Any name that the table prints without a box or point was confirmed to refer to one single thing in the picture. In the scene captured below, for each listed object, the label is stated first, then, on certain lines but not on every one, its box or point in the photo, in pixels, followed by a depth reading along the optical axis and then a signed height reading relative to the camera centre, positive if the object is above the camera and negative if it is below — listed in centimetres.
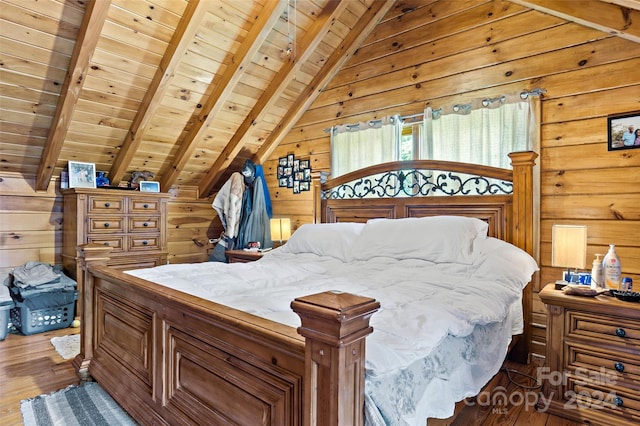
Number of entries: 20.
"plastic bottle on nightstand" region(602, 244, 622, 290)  195 -33
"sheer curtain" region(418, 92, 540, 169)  266 +64
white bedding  106 -41
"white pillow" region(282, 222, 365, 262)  288 -25
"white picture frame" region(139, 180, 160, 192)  403 +28
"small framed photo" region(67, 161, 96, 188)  354 +36
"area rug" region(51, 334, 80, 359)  267 -106
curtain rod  262 +86
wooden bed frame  85 -48
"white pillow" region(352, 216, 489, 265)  241 -21
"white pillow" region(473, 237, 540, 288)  208 -32
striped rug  179 -105
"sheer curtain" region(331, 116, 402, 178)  341 +66
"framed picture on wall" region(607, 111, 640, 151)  226 +51
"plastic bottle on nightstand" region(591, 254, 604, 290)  203 -37
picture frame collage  417 +44
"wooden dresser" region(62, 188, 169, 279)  342 -14
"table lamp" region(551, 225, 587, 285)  207 -21
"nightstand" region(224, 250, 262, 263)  363 -47
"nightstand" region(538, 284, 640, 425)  174 -77
